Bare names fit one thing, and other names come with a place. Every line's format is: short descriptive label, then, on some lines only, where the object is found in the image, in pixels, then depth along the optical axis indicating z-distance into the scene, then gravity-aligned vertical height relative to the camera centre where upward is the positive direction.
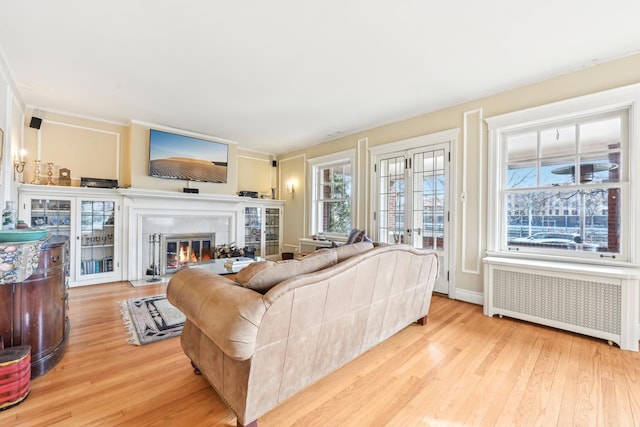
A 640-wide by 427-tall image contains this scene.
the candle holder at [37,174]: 3.87 +0.51
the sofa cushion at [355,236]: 4.04 -0.32
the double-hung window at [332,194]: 5.17 +0.40
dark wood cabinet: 1.76 -0.67
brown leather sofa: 1.29 -0.55
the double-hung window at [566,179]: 2.63 +0.40
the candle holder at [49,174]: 3.94 +0.52
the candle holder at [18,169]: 3.45 +0.53
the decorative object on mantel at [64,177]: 4.05 +0.49
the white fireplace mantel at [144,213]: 4.06 -0.01
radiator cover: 2.32 -0.75
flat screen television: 4.62 +0.98
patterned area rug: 2.46 -1.08
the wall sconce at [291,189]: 6.24 +0.56
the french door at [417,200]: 3.80 +0.23
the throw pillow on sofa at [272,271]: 1.47 -0.32
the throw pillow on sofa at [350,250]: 1.83 -0.25
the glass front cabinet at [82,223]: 3.79 -0.17
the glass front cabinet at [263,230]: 6.02 -0.37
